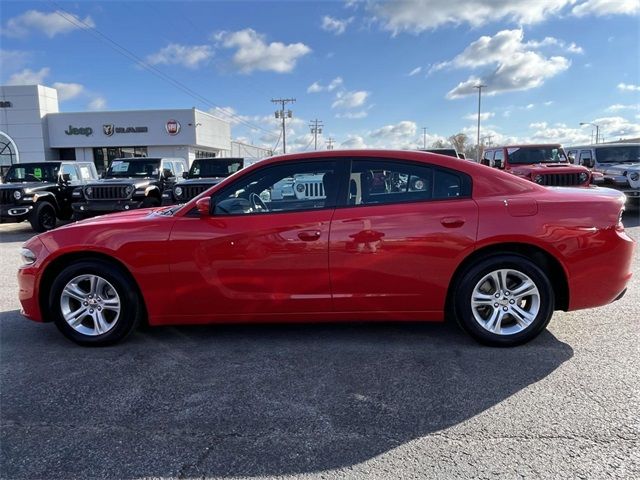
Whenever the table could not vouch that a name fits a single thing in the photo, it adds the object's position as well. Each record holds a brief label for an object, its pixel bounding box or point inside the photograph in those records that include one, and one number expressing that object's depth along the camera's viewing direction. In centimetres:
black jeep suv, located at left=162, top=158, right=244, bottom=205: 1143
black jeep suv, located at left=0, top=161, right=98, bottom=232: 1178
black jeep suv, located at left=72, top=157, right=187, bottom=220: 1159
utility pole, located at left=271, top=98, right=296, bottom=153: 6894
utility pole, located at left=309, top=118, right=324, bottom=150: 8744
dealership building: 4069
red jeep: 1172
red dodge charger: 379
